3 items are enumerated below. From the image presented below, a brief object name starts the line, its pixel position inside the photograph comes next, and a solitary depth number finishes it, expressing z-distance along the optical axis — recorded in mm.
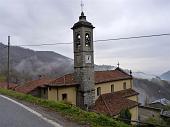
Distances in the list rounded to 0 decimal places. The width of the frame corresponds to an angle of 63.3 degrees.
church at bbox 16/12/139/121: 15347
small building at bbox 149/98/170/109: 28804
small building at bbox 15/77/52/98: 16044
